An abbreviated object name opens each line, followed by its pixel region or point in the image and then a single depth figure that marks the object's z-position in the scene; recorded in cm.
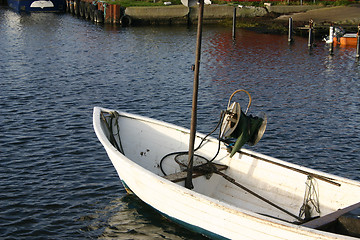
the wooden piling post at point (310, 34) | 3569
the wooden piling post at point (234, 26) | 4225
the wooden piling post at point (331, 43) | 3417
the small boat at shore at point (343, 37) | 3703
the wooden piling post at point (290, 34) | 3809
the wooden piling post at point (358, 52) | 3192
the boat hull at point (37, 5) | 6262
